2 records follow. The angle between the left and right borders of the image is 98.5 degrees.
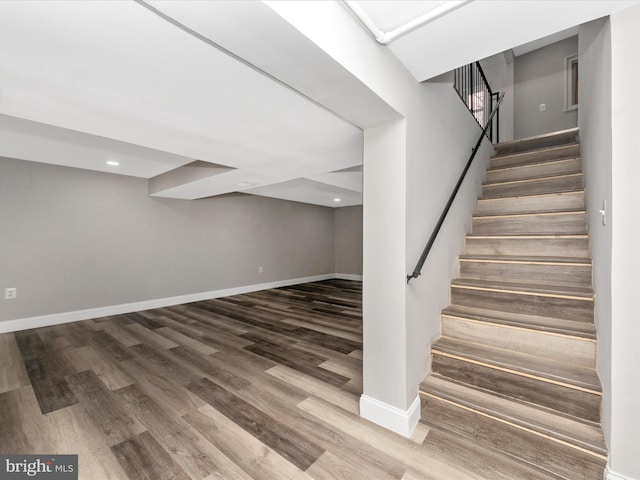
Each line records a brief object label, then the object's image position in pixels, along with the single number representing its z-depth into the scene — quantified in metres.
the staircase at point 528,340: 1.53
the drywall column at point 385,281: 1.72
